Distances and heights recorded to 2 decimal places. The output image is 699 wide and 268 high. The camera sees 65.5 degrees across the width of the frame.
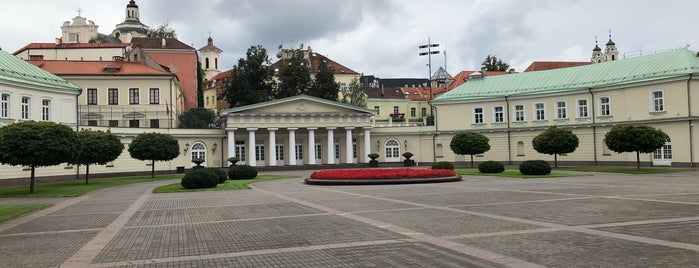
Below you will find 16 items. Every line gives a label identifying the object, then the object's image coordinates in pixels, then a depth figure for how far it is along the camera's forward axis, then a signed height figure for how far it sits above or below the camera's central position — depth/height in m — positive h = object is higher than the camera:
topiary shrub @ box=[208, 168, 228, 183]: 34.31 -1.08
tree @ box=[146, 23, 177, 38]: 108.26 +25.54
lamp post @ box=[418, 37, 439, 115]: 67.68 +13.18
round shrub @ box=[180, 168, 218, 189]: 30.66 -1.20
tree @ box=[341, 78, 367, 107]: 85.81 +9.61
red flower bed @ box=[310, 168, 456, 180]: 31.72 -1.21
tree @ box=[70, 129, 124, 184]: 37.00 +0.88
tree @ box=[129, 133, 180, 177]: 43.35 +0.99
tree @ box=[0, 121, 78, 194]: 27.73 +0.95
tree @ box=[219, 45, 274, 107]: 73.00 +10.53
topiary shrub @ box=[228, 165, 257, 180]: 39.78 -1.13
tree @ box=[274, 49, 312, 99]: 75.12 +10.62
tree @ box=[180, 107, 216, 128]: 69.32 +5.19
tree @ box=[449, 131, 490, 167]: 48.22 +0.76
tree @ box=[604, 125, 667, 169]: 38.92 +0.65
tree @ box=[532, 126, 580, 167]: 43.09 +0.66
